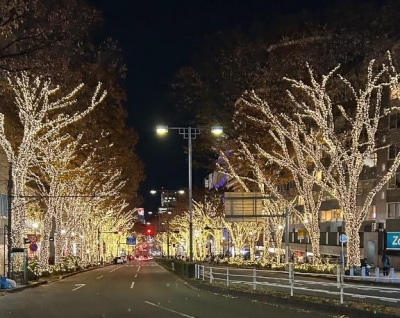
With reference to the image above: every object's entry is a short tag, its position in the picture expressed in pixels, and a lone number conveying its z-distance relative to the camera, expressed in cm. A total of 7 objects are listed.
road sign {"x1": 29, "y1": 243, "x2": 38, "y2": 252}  4068
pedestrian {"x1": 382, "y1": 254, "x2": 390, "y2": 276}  4208
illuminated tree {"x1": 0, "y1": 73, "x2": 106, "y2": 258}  3294
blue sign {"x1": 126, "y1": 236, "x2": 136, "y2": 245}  12938
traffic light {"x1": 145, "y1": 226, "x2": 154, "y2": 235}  16985
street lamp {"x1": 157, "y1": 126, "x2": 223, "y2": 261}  3444
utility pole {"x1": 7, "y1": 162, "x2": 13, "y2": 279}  3481
